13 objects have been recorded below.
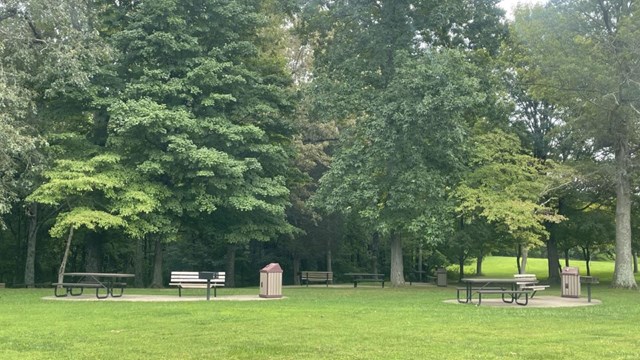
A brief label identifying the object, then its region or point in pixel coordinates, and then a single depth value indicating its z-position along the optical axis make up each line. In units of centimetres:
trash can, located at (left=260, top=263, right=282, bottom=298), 1764
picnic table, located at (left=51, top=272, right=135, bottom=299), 1662
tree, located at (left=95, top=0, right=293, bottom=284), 2312
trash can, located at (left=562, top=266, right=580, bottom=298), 1859
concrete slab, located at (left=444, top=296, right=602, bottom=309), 1596
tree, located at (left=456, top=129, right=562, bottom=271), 2366
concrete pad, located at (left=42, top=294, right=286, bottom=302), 1678
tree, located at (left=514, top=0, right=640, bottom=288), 2355
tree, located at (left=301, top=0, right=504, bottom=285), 2280
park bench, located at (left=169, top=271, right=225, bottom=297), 1783
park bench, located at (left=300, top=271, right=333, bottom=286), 2620
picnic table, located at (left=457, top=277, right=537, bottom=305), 1541
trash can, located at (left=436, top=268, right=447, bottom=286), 2872
